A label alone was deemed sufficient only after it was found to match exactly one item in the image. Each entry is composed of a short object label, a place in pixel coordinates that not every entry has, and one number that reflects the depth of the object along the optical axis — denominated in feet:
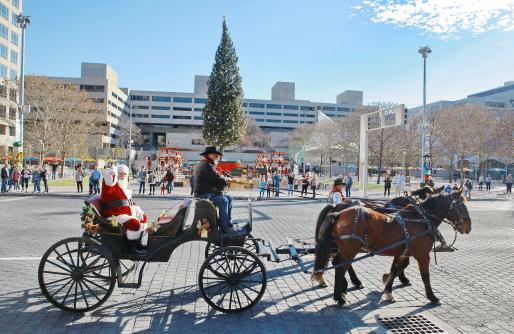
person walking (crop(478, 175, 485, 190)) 119.26
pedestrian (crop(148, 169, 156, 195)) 77.61
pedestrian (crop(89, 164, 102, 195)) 67.87
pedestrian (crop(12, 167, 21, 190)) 75.10
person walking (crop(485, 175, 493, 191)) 114.32
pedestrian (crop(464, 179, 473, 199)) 83.84
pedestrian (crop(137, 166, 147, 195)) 75.31
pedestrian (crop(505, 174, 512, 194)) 102.67
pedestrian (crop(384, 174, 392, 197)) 82.99
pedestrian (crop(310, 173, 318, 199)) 69.86
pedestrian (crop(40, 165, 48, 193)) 74.69
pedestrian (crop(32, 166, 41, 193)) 72.69
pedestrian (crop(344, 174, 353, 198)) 80.02
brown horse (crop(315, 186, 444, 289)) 19.20
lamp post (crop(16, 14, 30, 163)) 82.84
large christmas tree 125.70
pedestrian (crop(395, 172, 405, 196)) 82.02
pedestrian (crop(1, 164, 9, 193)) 71.97
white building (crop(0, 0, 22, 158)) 153.58
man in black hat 17.93
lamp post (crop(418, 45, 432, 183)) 99.86
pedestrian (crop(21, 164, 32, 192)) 74.90
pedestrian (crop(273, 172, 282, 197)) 77.68
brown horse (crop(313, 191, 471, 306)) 17.21
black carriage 15.57
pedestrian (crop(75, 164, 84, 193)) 75.31
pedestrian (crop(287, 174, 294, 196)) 84.55
